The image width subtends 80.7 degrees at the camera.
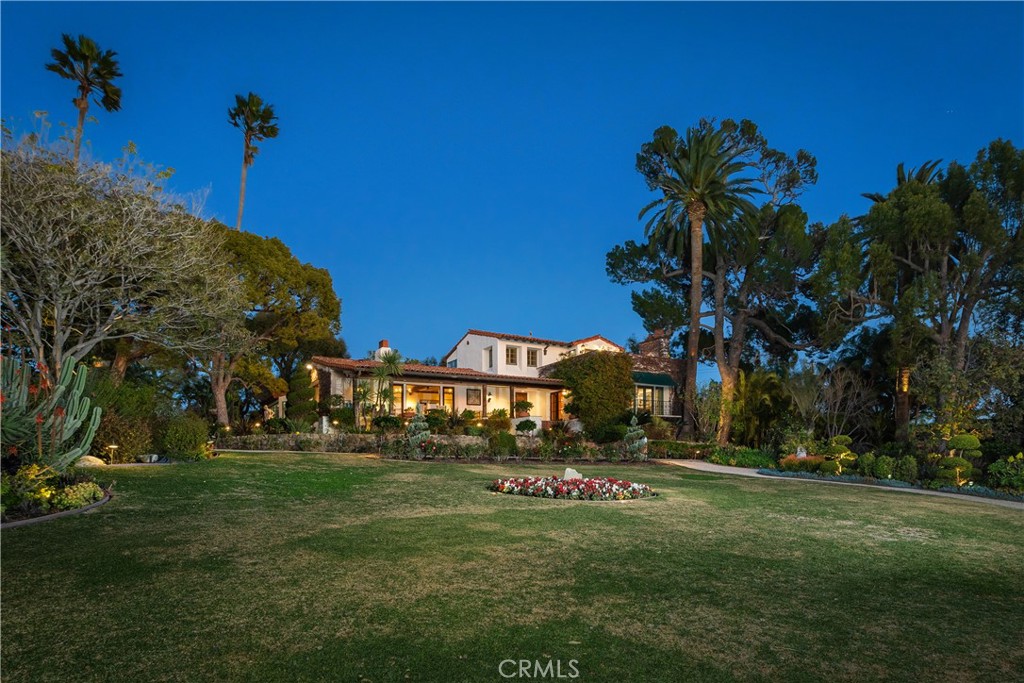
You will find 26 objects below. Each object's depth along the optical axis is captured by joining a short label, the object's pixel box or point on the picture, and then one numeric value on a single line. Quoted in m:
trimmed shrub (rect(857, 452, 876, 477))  19.30
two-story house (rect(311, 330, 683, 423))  34.06
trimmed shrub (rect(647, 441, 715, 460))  27.19
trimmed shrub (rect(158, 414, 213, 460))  16.97
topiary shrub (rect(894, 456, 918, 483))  18.42
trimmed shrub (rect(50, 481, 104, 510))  9.14
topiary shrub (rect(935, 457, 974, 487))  17.17
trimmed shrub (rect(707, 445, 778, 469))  25.31
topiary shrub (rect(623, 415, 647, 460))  24.36
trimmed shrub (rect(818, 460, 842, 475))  20.28
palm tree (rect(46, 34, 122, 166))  27.72
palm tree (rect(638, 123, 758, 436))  34.31
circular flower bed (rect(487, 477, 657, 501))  13.09
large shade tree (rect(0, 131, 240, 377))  14.36
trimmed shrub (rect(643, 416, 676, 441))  31.52
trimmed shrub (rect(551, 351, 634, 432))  34.28
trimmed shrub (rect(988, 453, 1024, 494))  15.98
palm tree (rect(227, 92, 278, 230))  38.44
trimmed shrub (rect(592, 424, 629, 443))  30.14
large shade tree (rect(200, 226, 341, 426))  28.61
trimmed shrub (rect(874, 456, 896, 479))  18.78
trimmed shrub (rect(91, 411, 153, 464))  15.56
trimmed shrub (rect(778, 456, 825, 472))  21.27
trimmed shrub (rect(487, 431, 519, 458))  22.98
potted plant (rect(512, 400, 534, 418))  36.09
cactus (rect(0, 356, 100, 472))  9.80
